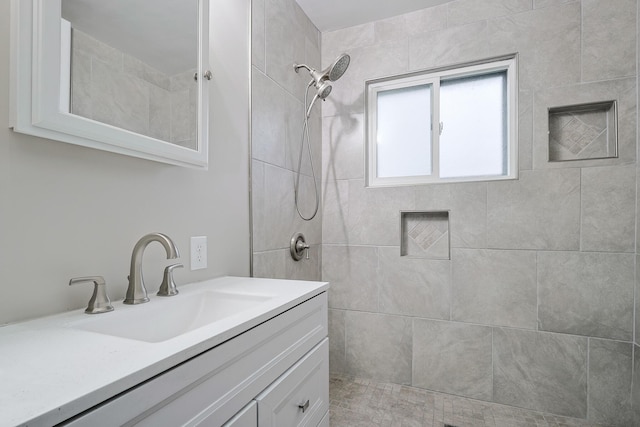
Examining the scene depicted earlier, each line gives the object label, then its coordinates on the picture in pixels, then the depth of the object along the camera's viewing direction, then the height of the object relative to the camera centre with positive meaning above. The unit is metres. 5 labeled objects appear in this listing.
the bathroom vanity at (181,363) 0.41 -0.25
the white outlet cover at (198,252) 1.13 -0.13
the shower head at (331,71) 1.68 +0.82
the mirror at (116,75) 0.67 +0.38
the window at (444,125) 1.86 +0.59
